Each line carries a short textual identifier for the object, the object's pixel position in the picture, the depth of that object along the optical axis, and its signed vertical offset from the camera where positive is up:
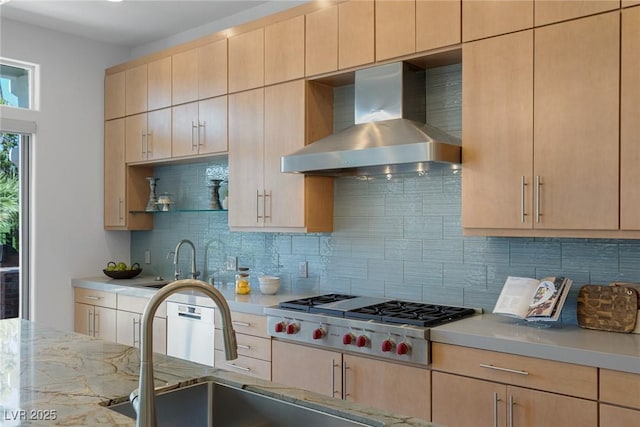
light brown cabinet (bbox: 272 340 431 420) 2.75 -0.86
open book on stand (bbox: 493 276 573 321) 2.63 -0.40
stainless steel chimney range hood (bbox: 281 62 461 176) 2.92 +0.42
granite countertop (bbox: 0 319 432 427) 1.45 -0.52
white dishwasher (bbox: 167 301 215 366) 3.77 -0.81
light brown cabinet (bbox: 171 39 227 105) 4.13 +1.08
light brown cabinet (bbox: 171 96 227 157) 4.13 +0.66
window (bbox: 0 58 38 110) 4.58 +1.08
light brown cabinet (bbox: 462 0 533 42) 2.72 +0.99
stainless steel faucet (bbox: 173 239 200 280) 4.58 -0.38
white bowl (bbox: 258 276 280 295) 3.92 -0.49
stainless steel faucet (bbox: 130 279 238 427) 1.23 -0.31
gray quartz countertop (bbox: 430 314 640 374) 2.20 -0.54
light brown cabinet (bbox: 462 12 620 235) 2.50 +0.41
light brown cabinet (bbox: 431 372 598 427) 2.29 -0.82
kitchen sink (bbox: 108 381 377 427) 1.59 -0.58
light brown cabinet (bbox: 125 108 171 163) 4.58 +0.66
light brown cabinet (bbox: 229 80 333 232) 3.67 +0.31
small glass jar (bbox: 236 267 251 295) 3.98 -0.48
